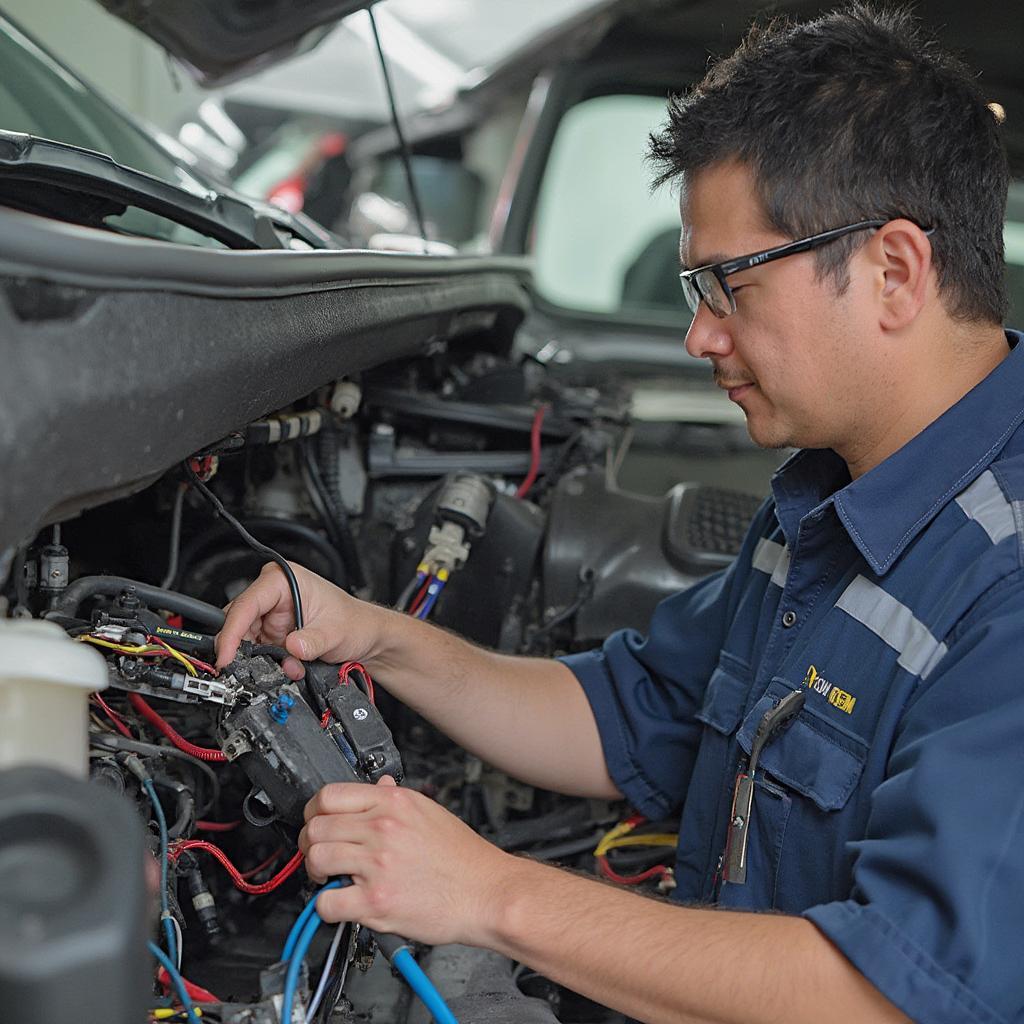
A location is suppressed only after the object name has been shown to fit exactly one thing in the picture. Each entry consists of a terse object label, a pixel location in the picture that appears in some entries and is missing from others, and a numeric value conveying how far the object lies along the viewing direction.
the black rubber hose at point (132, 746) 1.14
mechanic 0.97
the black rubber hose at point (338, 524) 1.76
